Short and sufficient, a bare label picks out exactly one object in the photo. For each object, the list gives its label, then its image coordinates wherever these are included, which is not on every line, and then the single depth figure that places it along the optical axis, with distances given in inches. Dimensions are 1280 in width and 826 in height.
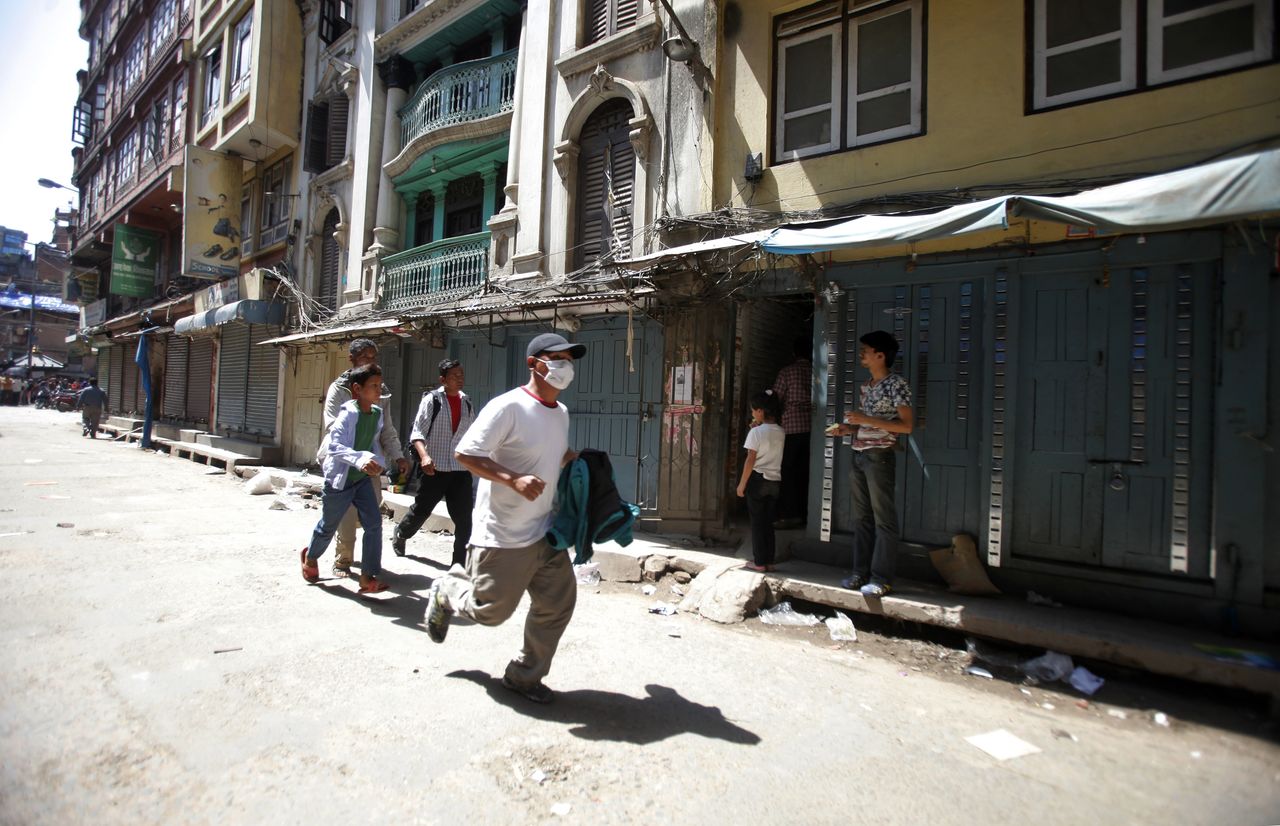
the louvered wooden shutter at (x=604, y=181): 332.5
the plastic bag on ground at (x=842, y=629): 181.9
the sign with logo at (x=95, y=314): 992.7
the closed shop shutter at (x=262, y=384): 573.6
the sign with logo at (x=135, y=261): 837.8
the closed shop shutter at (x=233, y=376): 624.1
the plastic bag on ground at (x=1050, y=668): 153.8
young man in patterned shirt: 184.2
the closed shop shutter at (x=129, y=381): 925.8
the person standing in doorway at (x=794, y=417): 270.2
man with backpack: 222.8
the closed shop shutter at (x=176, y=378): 777.6
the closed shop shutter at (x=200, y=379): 717.3
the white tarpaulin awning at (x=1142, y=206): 131.0
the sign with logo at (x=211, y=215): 594.5
